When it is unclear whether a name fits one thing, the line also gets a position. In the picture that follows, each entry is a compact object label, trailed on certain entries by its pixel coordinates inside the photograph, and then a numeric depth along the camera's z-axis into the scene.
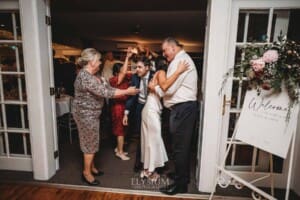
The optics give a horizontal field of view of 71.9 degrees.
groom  2.53
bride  2.25
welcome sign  1.50
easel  1.50
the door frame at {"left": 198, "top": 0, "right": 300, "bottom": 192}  1.96
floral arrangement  1.46
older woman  2.10
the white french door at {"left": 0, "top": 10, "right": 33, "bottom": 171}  2.35
